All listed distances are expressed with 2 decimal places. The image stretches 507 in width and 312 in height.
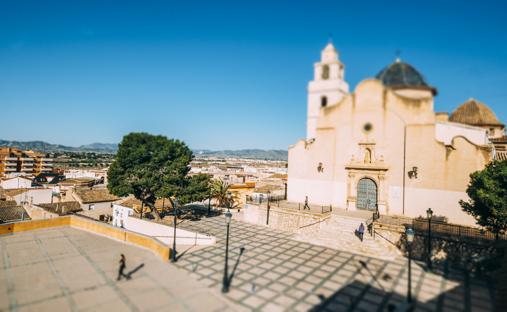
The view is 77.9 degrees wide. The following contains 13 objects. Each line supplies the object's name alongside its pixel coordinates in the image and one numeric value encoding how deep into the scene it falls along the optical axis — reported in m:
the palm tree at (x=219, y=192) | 31.22
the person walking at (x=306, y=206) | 23.73
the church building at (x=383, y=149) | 20.25
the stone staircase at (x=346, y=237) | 17.83
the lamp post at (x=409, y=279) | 12.32
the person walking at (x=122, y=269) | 14.11
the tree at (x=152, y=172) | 25.92
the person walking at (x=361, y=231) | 18.98
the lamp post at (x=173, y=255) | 16.73
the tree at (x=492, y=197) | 14.86
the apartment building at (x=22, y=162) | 88.50
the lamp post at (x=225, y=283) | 13.23
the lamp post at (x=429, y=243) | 15.46
